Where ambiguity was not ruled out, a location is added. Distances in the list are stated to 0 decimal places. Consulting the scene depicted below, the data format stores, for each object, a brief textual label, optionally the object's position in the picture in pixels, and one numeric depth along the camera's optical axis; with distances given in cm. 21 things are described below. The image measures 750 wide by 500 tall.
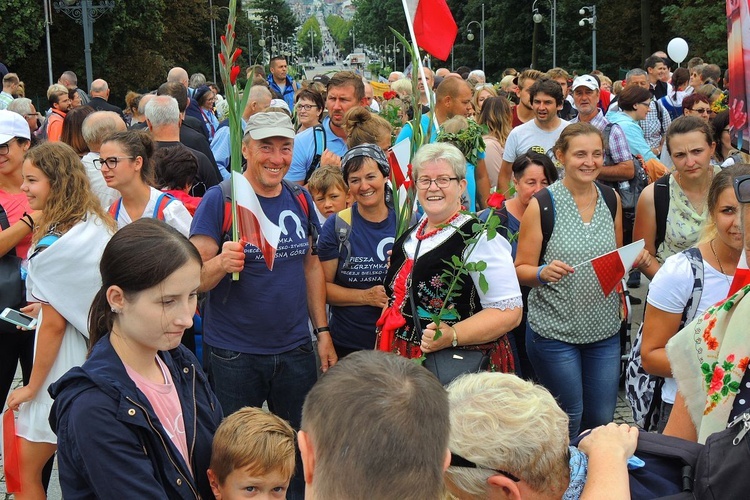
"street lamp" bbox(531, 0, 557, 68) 4488
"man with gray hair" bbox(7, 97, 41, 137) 1111
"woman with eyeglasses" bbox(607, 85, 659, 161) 818
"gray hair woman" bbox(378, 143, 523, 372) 385
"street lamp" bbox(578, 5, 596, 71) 3877
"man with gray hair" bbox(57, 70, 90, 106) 1419
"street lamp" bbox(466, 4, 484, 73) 5581
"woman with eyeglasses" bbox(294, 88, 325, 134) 830
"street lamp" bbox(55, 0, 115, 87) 2205
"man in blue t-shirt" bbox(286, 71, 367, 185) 692
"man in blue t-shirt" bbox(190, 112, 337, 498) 427
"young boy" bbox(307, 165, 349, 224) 562
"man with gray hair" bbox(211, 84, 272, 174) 820
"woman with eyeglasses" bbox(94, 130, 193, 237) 482
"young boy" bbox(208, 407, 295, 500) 289
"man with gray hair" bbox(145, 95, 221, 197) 681
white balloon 2172
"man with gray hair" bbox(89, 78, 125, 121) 1166
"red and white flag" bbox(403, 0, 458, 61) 615
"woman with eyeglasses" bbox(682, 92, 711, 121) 857
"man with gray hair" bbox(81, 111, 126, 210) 597
